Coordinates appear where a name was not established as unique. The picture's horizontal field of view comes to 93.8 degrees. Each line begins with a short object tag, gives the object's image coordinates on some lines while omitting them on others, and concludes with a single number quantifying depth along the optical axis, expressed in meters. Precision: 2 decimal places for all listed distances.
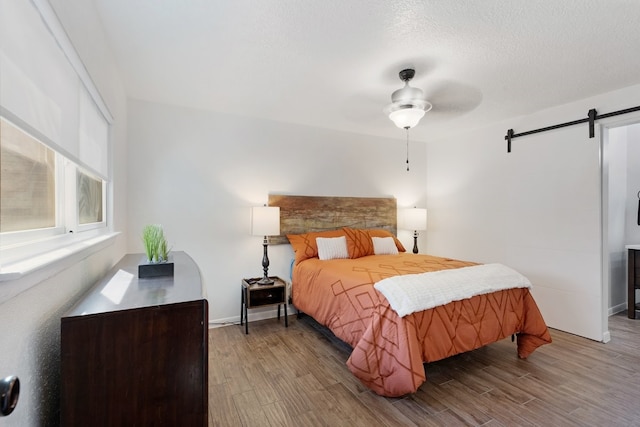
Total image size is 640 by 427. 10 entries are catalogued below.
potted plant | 1.55
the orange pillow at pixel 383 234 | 4.02
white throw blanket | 2.03
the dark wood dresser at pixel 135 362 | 0.92
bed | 1.97
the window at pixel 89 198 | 1.61
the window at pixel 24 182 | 0.89
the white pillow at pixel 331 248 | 3.43
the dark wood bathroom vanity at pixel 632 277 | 3.58
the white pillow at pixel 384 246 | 3.77
